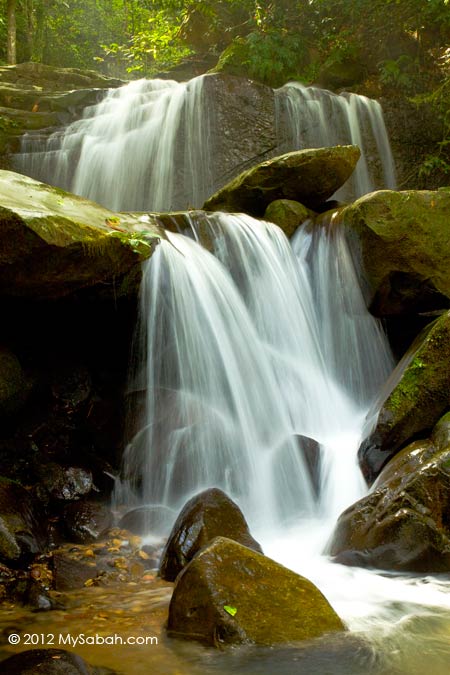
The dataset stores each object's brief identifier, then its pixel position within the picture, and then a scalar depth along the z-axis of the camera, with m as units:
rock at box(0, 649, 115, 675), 2.16
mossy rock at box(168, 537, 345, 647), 2.80
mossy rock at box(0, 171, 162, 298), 4.62
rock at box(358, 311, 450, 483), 5.20
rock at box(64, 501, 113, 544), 4.75
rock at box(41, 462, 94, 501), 5.29
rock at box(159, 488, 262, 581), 3.91
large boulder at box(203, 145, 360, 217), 8.50
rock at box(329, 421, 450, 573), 3.94
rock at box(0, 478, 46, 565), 3.89
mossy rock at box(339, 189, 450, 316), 7.16
